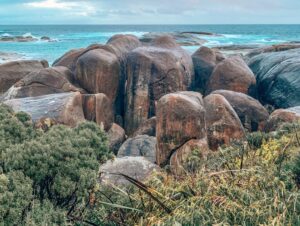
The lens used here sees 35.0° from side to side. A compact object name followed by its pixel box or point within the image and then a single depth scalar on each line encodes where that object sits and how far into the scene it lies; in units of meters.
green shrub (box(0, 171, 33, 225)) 4.52
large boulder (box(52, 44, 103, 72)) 17.59
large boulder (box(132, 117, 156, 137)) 14.31
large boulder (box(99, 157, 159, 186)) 9.66
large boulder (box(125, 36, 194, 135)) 16.03
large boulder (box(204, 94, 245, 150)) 12.21
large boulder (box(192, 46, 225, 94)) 18.20
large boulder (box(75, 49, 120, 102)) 15.95
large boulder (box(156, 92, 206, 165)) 11.27
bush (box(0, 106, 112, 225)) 4.70
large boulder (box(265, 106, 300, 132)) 11.58
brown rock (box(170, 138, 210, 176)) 10.67
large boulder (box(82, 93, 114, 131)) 14.02
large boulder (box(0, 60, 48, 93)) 17.66
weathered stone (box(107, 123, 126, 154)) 13.93
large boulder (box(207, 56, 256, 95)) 17.02
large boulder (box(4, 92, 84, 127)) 11.88
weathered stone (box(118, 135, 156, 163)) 12.53
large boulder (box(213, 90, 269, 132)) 14.19
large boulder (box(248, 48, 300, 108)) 16.39
